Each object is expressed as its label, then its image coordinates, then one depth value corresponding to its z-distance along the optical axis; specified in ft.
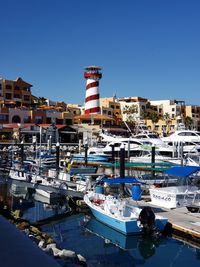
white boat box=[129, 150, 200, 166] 111.55
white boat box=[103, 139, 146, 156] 156.04
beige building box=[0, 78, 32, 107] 265.87
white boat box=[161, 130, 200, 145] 156.87
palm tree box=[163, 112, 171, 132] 318.98
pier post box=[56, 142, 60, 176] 105.81
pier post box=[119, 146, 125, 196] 71.77
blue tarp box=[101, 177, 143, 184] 66.89
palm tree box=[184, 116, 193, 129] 335.06
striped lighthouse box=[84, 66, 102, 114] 271.49
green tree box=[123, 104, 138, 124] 327.88
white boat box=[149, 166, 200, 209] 65.00
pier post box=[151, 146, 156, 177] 117.39
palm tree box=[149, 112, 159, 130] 325.25
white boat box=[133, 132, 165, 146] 159.16
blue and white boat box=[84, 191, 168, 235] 52.95
